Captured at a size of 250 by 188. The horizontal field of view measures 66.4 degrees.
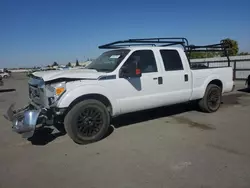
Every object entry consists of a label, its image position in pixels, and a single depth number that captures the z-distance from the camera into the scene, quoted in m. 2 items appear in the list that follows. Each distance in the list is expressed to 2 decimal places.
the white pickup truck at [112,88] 3.75
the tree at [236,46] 34.10
